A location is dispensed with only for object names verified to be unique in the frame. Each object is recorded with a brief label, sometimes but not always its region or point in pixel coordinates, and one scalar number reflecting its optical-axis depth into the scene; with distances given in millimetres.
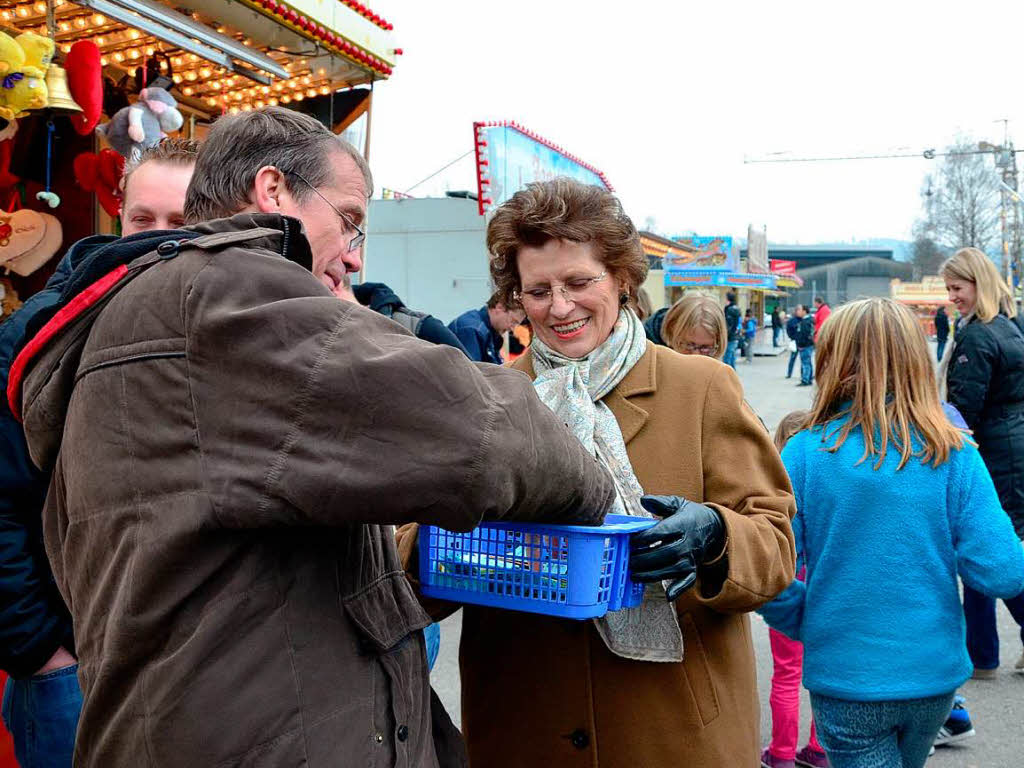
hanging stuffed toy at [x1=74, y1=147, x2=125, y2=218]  5973
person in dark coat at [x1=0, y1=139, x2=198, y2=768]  2424
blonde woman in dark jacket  5219
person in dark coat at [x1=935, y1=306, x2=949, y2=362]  21359
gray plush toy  5492
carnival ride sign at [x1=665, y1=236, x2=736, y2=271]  31859
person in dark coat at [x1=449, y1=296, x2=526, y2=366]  6488
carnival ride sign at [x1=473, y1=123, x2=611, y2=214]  11031
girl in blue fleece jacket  2762
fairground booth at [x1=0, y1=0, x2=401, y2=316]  5207
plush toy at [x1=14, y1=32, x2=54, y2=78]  4766
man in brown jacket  1205
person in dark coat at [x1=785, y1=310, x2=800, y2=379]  23058
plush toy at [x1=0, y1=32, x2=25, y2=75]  4613
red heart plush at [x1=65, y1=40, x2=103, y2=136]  5055
